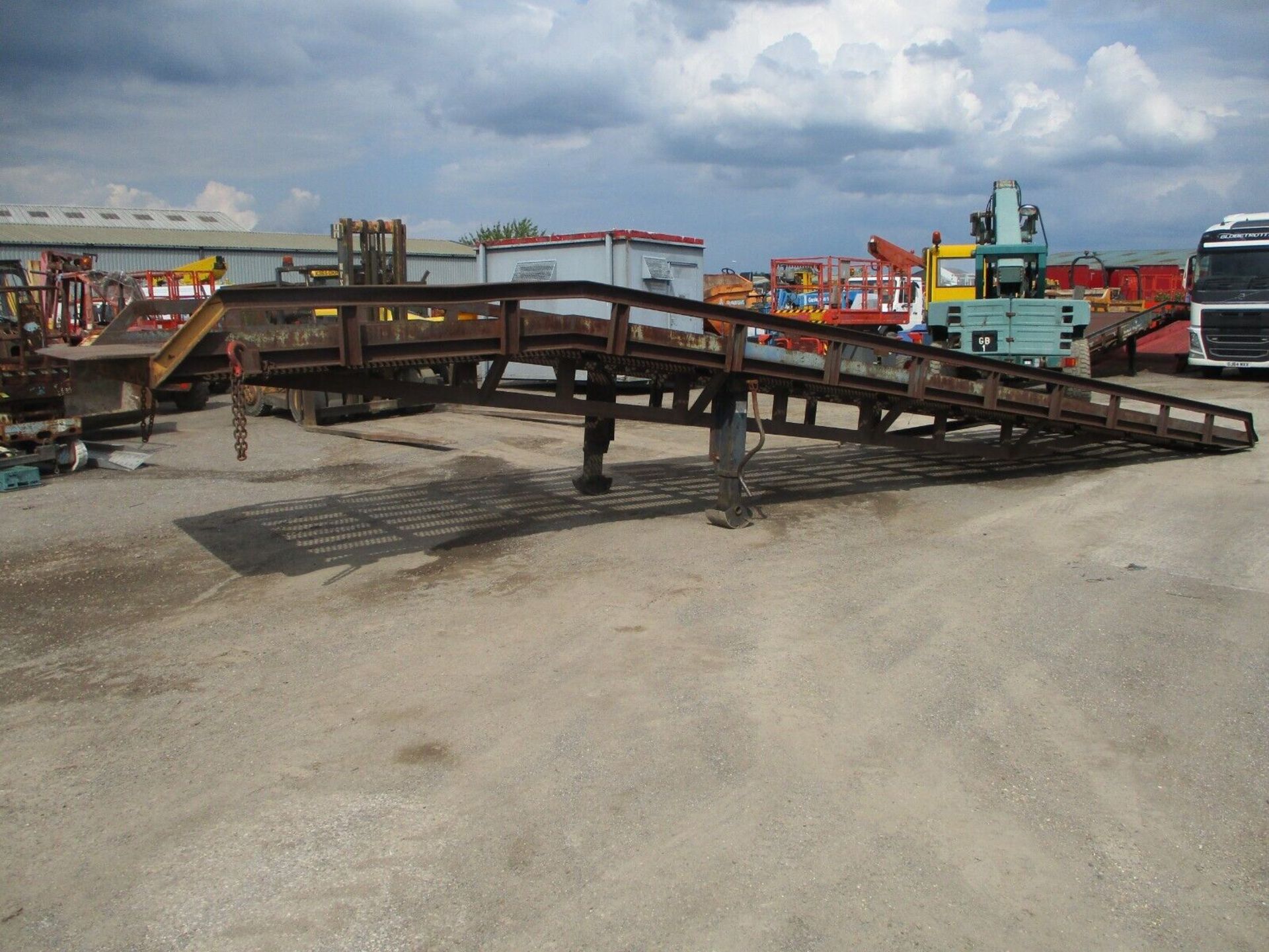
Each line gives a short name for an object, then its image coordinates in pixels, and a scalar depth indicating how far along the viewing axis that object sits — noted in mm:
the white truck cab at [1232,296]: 18422
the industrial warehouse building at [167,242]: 38719
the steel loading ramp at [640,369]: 5645
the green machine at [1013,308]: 14250
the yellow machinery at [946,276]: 19000
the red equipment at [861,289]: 21234
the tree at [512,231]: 46500
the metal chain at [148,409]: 5871
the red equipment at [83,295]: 14820
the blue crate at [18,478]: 10039
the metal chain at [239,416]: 5738
